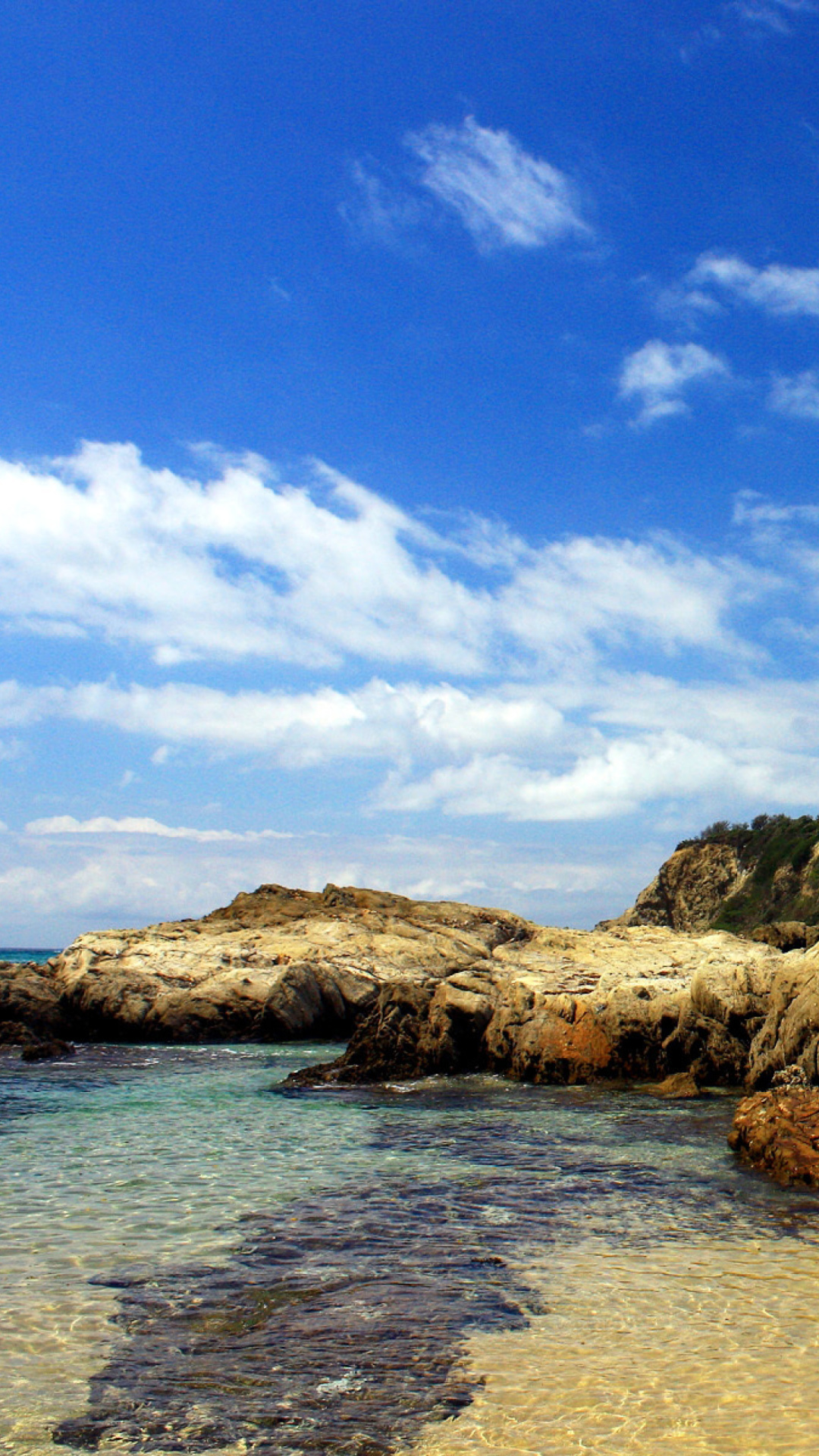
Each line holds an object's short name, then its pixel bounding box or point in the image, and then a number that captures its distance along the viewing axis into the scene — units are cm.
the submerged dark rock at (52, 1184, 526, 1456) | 613
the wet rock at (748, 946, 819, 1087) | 1792
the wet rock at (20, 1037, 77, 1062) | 2830
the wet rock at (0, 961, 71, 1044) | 3416
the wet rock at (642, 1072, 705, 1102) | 2006
